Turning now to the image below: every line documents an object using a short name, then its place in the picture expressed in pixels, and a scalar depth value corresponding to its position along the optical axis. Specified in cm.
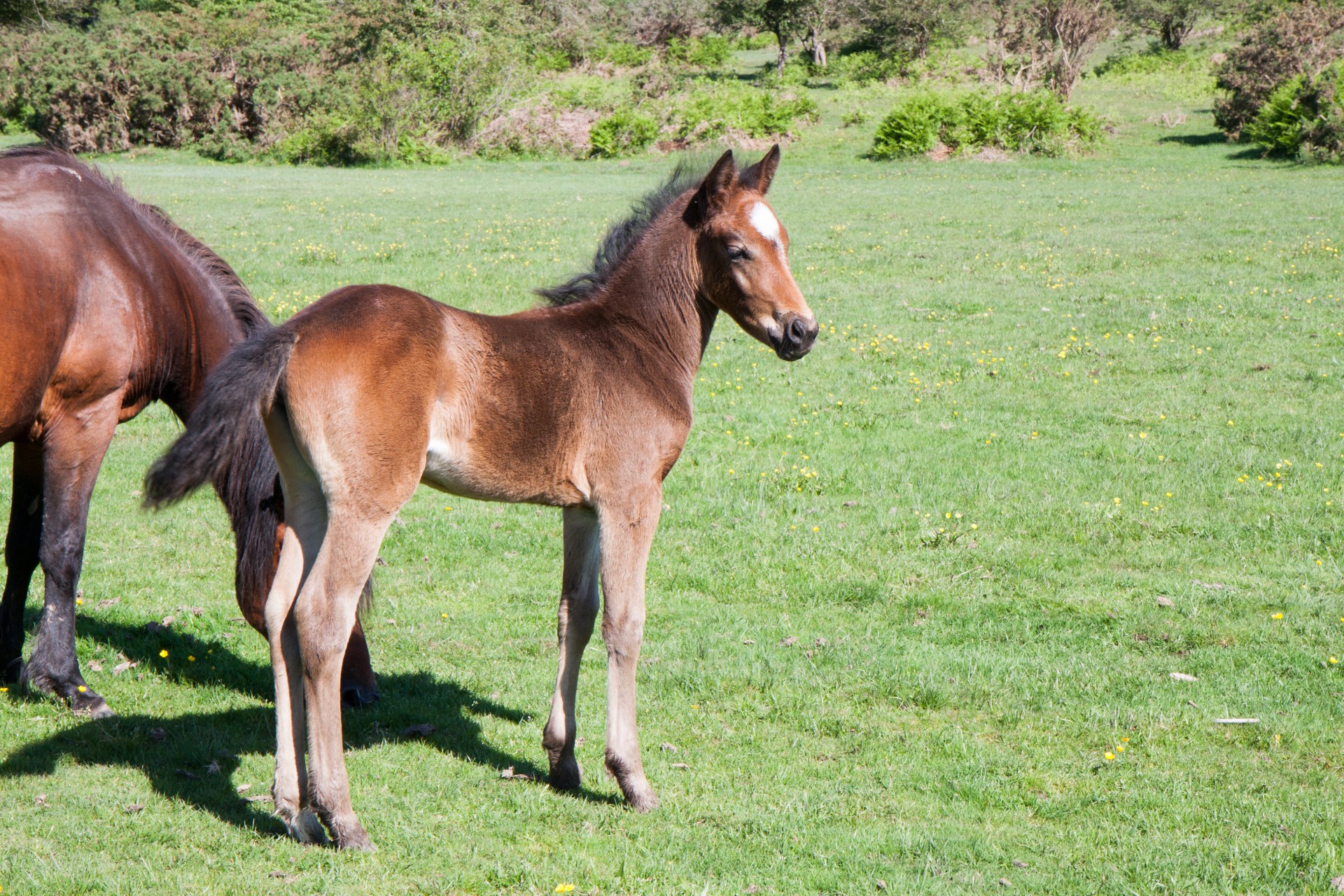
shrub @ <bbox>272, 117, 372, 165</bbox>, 3781
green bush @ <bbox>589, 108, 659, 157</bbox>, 3875
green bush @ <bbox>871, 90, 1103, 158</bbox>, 3538
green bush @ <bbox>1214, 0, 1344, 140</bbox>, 3444
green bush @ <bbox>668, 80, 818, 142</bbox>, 3825
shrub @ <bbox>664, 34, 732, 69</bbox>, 5519
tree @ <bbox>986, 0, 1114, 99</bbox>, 4197
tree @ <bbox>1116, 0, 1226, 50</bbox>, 5378
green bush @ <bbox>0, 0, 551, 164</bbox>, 3872
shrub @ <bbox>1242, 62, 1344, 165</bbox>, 3133
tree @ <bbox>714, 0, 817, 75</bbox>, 5434
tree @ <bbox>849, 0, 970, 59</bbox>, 5294
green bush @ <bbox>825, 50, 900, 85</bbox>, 5072
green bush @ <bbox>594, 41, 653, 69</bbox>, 5416
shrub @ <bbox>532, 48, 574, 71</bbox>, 5200
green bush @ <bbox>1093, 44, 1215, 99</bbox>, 4556
